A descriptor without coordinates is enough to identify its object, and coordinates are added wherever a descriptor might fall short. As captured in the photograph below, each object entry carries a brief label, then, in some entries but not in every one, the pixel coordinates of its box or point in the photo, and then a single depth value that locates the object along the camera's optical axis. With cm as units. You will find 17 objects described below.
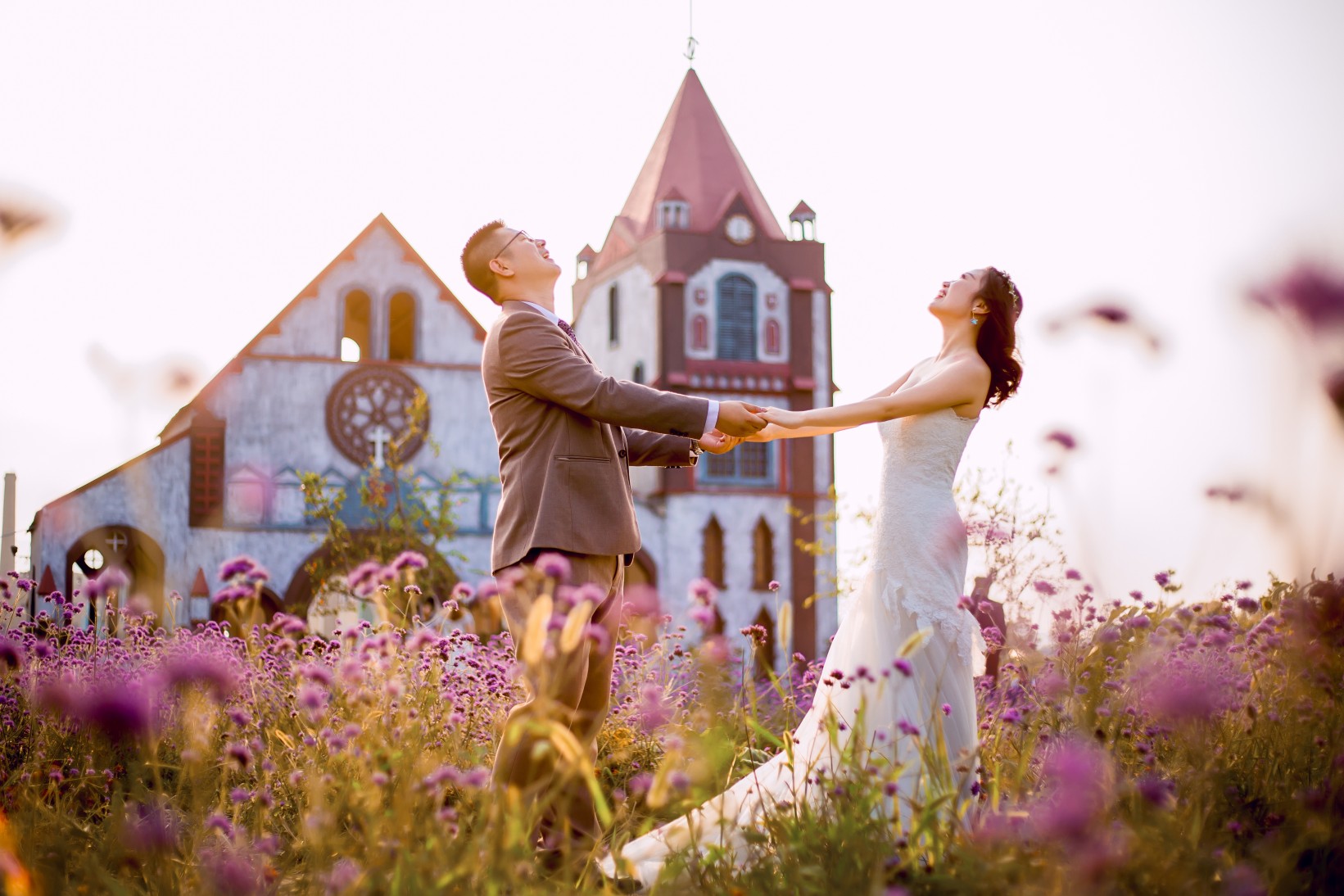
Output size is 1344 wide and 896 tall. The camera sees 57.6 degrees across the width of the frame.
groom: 434
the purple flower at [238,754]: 293
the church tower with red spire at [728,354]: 2672
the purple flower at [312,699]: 283
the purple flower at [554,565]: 292
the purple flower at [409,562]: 316
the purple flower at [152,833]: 312
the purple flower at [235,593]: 312
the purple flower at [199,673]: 327
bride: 438
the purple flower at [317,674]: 299
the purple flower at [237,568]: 318
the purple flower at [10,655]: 333
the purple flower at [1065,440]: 383
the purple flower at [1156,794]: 254
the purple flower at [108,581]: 345
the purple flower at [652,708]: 300
